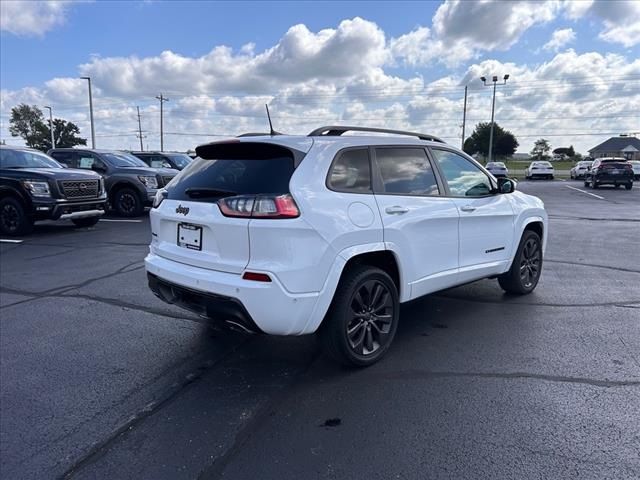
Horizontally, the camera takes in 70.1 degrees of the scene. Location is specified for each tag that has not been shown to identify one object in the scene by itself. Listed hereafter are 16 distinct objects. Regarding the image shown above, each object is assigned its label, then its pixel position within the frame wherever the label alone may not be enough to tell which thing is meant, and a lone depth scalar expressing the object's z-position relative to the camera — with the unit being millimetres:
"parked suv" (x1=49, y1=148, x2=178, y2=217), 12797
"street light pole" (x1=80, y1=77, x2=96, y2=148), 42719
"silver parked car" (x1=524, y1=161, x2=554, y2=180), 37469
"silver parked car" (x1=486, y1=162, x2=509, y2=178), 36603
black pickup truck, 9680
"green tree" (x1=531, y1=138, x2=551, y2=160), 114525
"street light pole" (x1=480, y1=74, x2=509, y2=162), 44900
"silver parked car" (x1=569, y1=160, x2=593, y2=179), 37969
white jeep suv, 3043
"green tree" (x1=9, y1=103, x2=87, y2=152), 86375
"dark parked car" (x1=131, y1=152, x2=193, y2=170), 17156
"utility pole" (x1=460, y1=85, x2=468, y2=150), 50812
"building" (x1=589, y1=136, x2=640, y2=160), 87625
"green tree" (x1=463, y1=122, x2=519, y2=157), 81750
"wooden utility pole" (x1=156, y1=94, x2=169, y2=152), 60438
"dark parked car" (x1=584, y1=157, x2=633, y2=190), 25688
